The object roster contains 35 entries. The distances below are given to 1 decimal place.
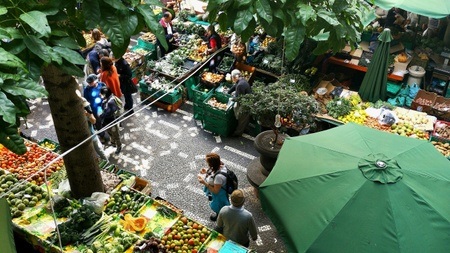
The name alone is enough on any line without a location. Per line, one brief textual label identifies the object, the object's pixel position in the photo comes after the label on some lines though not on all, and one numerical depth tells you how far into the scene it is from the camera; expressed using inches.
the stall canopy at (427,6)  297.6
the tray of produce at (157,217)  218.2
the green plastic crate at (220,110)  317.1
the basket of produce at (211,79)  341.4
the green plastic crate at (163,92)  346.9
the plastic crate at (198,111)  334.3
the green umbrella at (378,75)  297.3
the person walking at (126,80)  330.6
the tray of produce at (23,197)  221.1
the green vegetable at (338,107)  307.9
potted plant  254.3
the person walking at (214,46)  362.9
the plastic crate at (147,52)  394.3
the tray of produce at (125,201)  227.9
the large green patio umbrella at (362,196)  148.4
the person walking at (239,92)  304.8
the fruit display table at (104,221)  206.1
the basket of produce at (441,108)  306.5
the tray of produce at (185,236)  210.7
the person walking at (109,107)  293.6
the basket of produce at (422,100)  313.7
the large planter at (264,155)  261.7
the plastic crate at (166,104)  352.8
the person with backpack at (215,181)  226.2
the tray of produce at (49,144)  278.2
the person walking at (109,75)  301.6
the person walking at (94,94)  287.1
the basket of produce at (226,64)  354.6
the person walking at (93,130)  273.9
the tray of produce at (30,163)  246.8
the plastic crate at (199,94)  331.9
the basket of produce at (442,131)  289.3
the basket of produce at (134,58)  377.4
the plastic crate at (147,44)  402.6
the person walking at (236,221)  205.6
